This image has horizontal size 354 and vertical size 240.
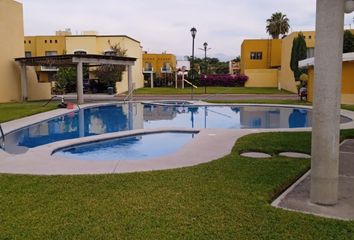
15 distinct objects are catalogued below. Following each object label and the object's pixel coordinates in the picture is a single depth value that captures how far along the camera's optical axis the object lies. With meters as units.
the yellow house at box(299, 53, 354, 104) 19.89
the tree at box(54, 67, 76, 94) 35.78
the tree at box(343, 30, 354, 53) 32.25
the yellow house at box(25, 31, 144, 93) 40.94
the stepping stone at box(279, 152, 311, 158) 7.90
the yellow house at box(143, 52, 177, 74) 56.06
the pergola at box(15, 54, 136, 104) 23.41
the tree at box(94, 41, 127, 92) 35.69
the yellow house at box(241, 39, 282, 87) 47.69
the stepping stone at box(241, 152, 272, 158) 8.01
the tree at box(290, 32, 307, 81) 35.09
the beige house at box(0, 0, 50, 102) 24.52
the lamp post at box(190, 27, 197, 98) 26.53
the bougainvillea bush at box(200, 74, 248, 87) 48.76
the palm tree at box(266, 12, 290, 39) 61.34
